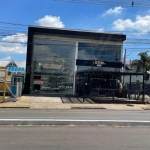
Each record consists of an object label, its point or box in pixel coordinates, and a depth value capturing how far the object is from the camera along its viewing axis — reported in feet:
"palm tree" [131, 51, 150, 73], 196.95
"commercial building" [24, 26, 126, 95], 100.12
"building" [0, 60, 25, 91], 92.38
